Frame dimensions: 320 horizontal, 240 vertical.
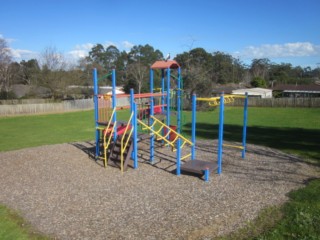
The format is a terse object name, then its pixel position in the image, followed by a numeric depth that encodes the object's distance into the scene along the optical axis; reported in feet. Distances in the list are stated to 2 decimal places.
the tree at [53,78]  133.18
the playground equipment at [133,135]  27.53
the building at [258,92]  152.46
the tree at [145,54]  249.45
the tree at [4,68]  136.05
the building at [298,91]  158.81
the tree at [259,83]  204.85
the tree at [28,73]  142.94
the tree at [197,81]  105.40
